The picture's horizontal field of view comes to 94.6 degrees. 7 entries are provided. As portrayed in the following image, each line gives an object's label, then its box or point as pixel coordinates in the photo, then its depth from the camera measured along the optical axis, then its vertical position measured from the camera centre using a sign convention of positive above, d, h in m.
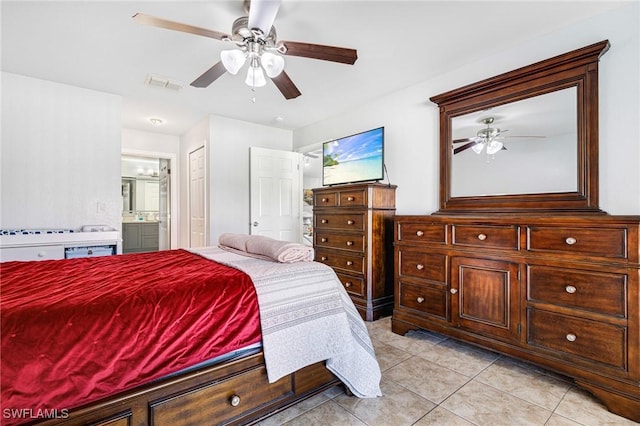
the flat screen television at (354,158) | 3.42 +0.69
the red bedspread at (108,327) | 0.95 -0.43
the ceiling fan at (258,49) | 1.78 +1.09
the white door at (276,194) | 4.45 +0.31
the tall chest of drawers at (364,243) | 3.07 -0.33
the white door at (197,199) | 4.40 +0.23
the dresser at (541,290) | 1.62 -0.53
